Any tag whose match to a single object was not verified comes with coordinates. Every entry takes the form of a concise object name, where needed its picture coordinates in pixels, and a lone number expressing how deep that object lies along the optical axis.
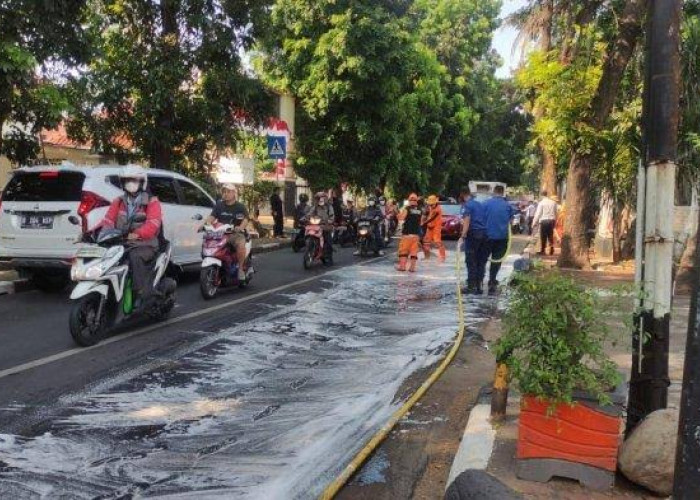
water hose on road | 4.34
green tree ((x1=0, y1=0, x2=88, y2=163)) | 10.32
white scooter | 7.53
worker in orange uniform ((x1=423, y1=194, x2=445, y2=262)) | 17.67
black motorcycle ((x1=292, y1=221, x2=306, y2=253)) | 19.86
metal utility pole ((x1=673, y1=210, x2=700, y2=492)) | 2.58
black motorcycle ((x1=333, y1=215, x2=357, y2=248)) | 23.05
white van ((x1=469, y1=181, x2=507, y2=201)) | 44.26
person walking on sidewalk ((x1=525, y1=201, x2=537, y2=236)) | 37.07
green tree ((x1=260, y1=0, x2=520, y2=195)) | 25.69
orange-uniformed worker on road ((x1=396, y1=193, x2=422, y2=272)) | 15.34
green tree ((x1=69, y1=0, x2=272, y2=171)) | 16.58
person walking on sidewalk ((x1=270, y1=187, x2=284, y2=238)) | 23.84
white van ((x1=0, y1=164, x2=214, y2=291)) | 10.52
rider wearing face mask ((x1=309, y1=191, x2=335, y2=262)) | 15.90
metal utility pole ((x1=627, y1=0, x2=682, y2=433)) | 4.29
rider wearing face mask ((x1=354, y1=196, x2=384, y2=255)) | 19.38
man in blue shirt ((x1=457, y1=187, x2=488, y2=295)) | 12.66
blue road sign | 20.20
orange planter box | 4.10
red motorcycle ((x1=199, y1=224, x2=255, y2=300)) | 10.79
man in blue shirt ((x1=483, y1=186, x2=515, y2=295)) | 12.54
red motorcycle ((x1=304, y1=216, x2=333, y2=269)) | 15.45
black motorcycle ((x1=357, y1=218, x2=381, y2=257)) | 19.07
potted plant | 4.08
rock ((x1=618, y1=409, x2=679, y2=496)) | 4.04
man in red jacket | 8.16
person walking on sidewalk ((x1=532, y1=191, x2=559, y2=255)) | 20.50
